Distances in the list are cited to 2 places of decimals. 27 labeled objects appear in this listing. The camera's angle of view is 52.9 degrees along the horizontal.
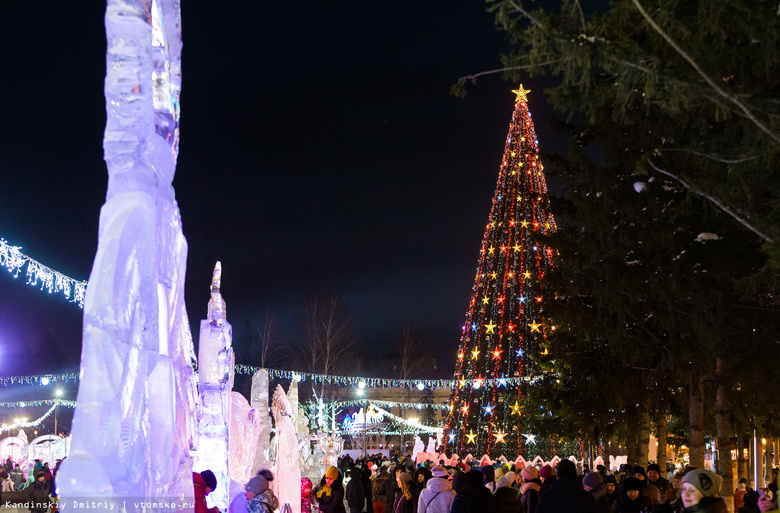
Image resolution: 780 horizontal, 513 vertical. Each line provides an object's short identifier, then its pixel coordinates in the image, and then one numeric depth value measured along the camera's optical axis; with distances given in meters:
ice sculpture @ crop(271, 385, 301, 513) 13.16
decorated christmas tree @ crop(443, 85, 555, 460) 29.59
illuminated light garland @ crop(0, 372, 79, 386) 39.93
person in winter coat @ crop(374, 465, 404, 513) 13.98
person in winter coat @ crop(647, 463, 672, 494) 11.32
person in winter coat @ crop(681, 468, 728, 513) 5.39
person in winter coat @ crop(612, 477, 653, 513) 9.17
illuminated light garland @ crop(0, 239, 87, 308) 20.78
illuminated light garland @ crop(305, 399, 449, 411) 55.83
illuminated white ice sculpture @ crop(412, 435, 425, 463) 32.69
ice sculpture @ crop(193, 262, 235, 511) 10.11
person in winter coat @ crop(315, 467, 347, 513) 10.96
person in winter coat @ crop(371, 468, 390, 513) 14.00
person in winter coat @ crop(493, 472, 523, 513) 8.06
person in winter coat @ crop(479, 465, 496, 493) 10.18
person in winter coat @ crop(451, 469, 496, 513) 7.16
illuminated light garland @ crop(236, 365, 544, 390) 30.25
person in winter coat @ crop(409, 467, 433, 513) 10.89
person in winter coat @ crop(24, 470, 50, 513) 14.71
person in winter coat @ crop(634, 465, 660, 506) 9.33
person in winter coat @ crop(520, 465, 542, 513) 8.98
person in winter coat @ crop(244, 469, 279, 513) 6.52
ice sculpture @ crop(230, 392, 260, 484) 12.53
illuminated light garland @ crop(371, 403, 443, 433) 60.81
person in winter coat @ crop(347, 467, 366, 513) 13.39
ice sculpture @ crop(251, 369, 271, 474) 13.10
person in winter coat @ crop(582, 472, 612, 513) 8.55
